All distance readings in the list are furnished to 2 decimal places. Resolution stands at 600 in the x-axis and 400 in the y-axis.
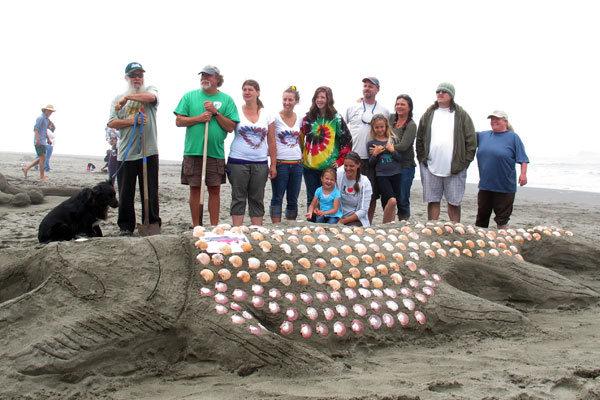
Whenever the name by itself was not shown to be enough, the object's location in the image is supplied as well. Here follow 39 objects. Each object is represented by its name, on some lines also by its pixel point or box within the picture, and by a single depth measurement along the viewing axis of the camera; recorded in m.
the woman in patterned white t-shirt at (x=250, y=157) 6.14
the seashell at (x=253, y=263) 3.48
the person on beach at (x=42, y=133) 13.66
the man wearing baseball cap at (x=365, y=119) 6.65
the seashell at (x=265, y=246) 3.63
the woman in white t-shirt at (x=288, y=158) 6.41
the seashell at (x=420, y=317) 3.68
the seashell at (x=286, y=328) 3.25
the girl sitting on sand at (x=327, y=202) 6.03
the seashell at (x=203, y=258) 3.37
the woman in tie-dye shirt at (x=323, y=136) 6.47
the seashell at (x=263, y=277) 3.43
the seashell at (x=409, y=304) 3.72
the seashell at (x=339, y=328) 3.38
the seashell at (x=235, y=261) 3.44
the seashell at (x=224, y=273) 3.35
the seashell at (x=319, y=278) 3.60
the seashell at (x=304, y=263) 3.66
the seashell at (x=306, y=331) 3.28
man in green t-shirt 6.05
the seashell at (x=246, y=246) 3.56
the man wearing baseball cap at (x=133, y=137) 6.11
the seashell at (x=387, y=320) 3.58
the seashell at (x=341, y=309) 3.48
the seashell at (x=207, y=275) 3.30
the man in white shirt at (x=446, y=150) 6.43
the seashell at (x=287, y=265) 3.58
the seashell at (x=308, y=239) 3.91
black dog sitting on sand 5.61
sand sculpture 2.89
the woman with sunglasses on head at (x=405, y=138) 6.55
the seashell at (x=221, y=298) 3.21
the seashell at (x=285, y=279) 3.48
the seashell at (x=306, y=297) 3.44
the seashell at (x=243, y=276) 3.39
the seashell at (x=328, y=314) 3.42
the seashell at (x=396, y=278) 3.89
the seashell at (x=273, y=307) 3.31
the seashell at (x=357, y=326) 3.44
